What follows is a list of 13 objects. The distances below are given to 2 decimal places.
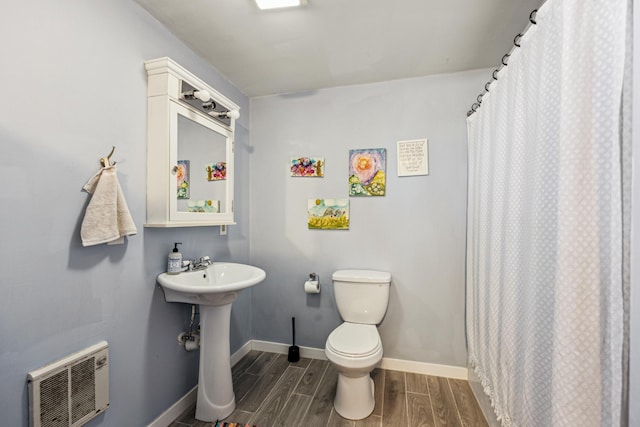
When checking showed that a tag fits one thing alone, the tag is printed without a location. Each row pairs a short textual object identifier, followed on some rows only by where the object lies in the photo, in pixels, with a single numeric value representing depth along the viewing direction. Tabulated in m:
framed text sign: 2.07
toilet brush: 2.26
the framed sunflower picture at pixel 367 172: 2.14
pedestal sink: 1.53
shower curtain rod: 1.03
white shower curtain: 0.70
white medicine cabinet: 1.43
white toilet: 1.57
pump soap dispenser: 1.54
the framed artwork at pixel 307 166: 2.28
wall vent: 0.98
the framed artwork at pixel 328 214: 2.22
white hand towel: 1.12
